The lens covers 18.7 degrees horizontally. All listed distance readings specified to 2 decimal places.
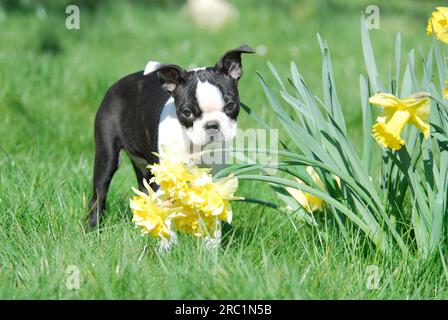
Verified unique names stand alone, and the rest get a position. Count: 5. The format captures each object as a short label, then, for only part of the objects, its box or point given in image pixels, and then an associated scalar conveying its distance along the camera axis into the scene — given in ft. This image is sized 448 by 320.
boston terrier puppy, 16.66
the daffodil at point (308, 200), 18.58
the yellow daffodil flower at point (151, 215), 15.20
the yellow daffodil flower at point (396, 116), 14.28
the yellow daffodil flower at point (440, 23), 16.42
